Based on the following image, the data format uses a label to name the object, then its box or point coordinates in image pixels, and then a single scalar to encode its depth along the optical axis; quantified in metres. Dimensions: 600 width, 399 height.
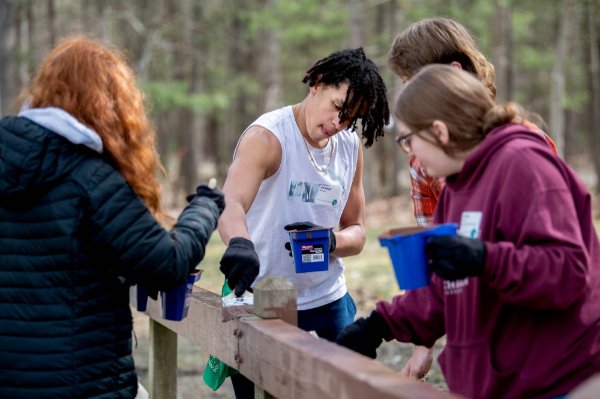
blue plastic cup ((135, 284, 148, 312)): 3.16
